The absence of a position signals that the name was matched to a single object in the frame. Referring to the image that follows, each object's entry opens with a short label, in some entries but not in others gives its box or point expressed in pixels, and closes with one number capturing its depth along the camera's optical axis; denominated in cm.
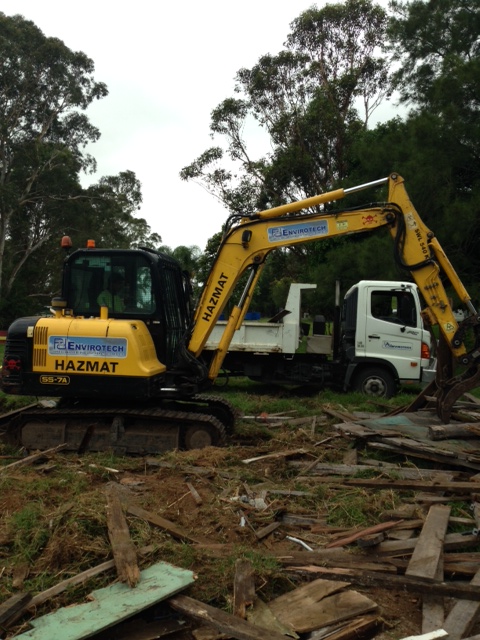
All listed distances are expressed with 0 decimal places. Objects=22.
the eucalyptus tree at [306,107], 3022
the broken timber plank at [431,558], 412
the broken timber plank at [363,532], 523
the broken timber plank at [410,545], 503
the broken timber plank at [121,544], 451
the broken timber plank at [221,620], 381
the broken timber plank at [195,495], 615
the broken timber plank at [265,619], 398
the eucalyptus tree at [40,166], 3612
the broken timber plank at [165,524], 532
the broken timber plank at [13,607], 402
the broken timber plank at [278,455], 772
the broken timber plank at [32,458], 741
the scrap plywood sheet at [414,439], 711
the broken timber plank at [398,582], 427
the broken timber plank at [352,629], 387
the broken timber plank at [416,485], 623
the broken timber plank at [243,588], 417
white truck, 1273
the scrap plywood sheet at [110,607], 388
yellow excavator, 827
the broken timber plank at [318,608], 405
